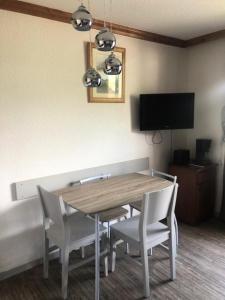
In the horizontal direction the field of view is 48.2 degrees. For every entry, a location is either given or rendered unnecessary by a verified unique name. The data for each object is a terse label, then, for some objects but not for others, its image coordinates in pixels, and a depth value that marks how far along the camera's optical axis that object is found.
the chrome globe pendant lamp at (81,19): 1.48
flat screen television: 3.11
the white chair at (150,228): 1.97
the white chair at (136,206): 2.78
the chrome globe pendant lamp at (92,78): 2.05
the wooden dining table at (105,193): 1.98
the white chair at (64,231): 1.99
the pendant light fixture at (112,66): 1.96
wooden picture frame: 2.68
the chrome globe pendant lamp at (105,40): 1.66
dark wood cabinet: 3.18
